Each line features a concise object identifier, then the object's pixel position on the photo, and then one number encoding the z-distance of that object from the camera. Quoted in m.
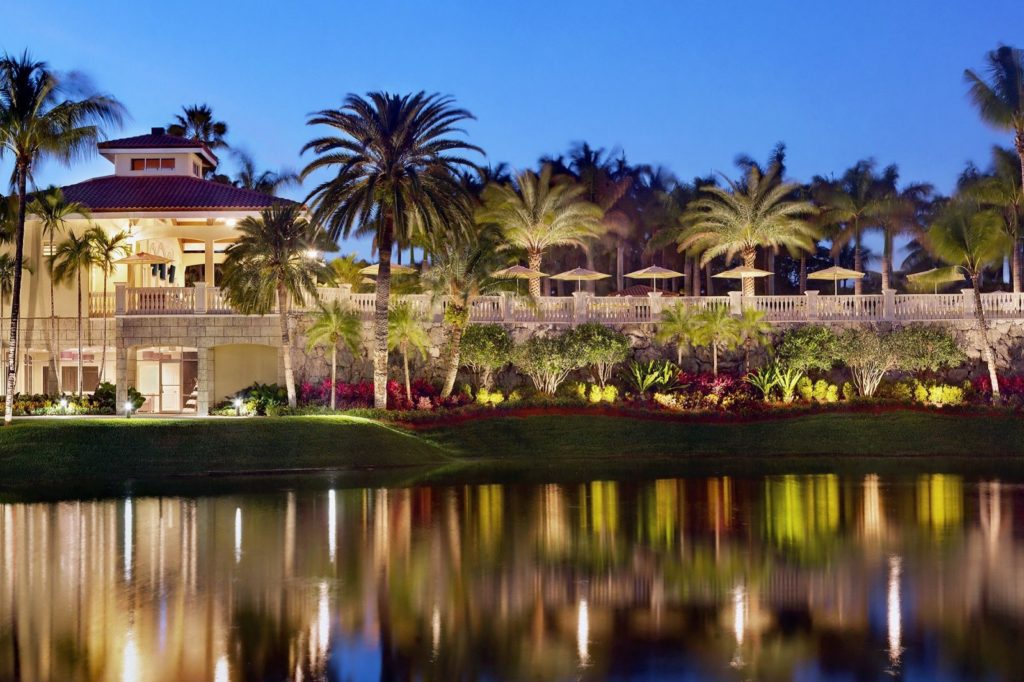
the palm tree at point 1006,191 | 45.00
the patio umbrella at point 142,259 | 39.84
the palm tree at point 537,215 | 50.09
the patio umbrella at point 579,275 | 47.72
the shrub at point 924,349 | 39.66
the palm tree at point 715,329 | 39.66
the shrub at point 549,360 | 39.09
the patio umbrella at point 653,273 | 49.28
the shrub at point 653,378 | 39.06
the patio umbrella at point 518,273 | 41.80
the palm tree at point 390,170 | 34.53
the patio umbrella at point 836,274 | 47.75
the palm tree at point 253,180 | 63.11
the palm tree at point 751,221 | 49.56
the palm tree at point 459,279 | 38.06
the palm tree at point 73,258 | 39.22
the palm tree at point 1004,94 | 40.91
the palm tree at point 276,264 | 35.00
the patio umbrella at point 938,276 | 41.59
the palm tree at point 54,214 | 37.66
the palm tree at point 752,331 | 39.97
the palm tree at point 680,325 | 40.06
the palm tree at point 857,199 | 57.28
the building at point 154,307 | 38.06
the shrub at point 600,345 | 38.97
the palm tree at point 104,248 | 39.81
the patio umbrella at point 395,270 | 45.12
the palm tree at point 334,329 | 36.22
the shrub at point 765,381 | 38.72
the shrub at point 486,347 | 39.09
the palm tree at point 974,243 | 38.72
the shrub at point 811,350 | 39.75
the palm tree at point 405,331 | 37.31
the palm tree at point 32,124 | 30.94
